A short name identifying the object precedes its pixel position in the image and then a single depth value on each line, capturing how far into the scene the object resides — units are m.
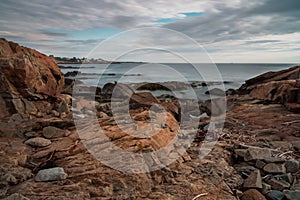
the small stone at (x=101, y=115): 6.73
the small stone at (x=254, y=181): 4.26
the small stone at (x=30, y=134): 5.05
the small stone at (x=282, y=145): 5.91
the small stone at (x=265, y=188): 4.24
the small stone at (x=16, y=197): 3.09
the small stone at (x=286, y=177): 4.54
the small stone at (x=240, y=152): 5.38
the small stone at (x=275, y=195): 4.08
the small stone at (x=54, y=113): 6.60
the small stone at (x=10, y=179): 3.54
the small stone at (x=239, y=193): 4.08
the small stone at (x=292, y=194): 3.98
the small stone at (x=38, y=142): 4.73
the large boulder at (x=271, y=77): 19.13
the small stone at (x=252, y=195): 4.02
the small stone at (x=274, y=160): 5.01
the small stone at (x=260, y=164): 5.00
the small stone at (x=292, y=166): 4.88
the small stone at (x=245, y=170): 4.78
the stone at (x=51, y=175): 3.65
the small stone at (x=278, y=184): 4.33
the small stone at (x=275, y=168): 4.77
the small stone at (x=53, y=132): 5.09
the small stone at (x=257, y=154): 5.20
